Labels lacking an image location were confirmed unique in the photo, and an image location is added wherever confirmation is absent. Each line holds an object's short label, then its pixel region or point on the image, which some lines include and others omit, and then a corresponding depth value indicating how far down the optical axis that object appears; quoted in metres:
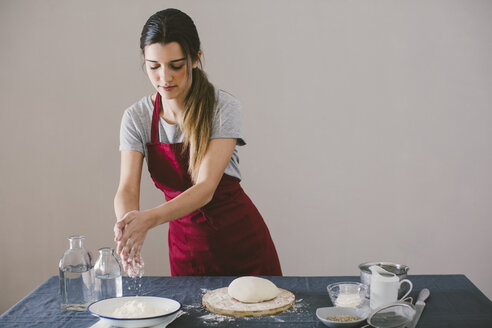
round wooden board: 1.25
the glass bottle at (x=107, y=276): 1.33
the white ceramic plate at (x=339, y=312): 1.21
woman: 1.64
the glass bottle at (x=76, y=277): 1.31
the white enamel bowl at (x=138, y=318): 1.16
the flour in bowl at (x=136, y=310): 1.19
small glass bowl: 1.29
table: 1.22
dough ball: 1.31
